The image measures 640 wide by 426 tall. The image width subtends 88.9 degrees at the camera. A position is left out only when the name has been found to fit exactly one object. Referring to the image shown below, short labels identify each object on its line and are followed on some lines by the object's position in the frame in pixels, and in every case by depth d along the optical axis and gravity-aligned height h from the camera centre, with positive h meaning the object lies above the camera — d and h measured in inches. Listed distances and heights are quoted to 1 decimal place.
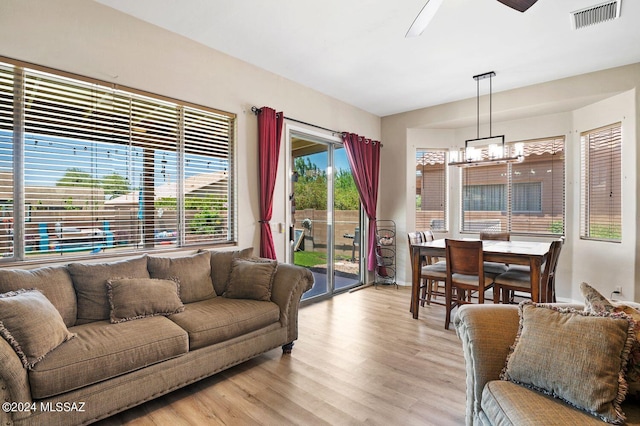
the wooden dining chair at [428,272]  151.7 -27.7
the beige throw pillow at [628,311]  52.7 -17.9
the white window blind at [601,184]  161.9 +16.0
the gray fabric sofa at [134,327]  66.8 -30.2
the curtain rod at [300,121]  149.3 +48.2
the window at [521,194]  190.9 +13.0
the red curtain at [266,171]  149.5 +19.3
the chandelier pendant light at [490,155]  148.8 +28.3
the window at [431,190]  226.5 +16.6
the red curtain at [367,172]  204.2 +27.3
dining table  129.3 -17.6
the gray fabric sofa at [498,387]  50.0 -30.4
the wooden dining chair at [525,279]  135.9 -28.0
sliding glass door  177.9 -1.0
